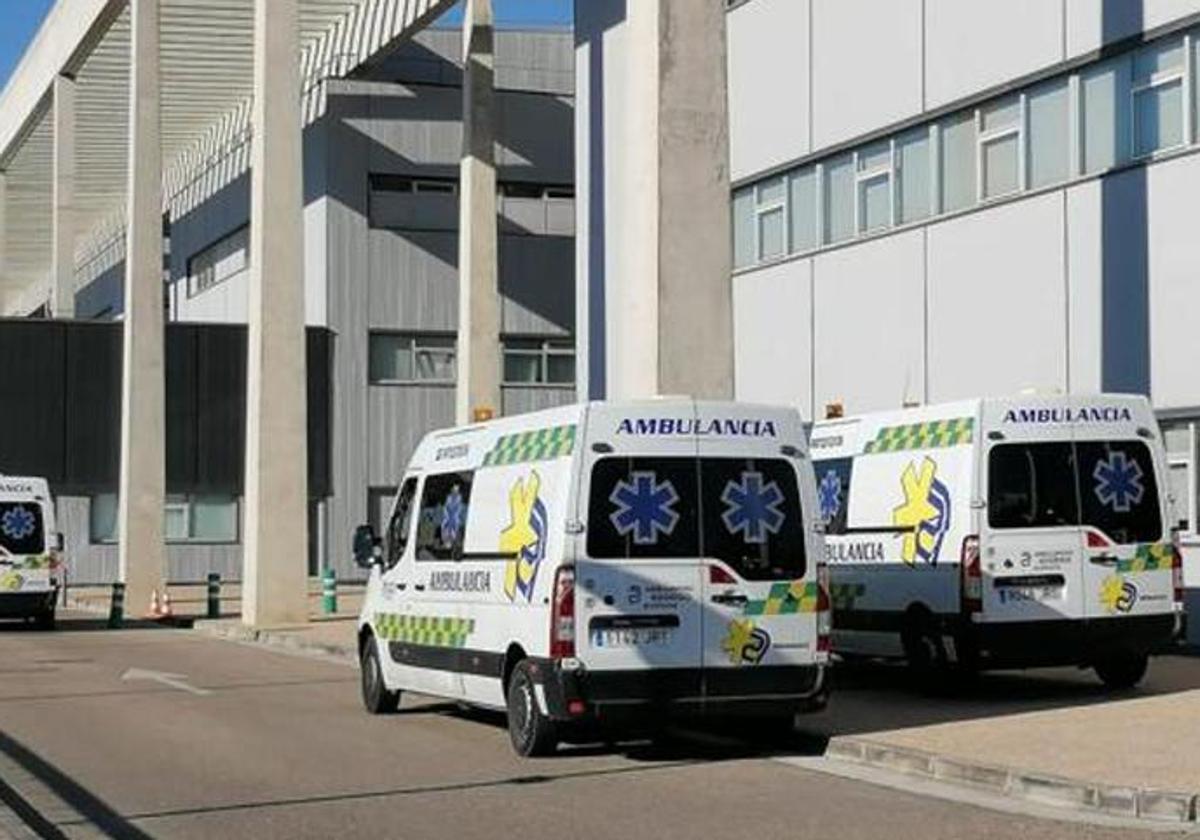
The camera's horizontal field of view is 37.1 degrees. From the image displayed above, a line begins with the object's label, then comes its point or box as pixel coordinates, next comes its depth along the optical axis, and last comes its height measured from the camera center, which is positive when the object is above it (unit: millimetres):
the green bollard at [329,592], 32156 -2349
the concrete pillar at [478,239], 34312 +4368
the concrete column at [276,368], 29688 +1617
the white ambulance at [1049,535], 14930 -595
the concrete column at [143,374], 36406 +1828
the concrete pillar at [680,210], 18266 +2616
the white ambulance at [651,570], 12133 -735
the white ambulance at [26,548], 28562 -1358
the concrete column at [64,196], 47312 +7207
